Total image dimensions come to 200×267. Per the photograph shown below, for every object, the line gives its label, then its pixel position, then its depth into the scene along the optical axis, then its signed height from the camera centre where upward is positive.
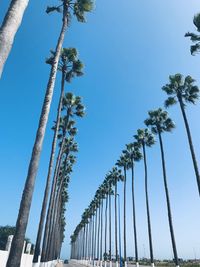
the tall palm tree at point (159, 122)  33.78 +19.27
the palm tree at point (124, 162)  48.67 +20.69
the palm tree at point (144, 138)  39.91 +20.33
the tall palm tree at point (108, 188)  63.19 +21.47
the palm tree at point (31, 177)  8.27 +3.55
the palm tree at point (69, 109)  28.41 +19.31
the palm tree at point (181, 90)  27.39 +18.83
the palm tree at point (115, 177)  57.53 +21.44
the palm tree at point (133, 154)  42.82 +20.07
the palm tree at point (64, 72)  21.44 +18.42
